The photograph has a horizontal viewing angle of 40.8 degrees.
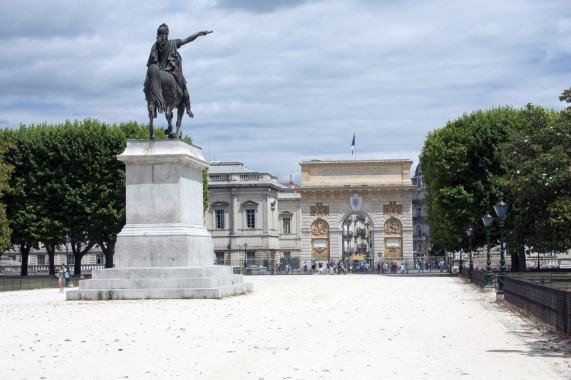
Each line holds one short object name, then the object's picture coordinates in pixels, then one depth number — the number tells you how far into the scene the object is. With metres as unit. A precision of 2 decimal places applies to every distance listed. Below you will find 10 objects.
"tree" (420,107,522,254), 48.31
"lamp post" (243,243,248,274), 81.85
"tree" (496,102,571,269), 31.53
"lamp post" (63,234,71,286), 45.45
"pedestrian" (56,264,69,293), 33.78
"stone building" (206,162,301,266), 87.38
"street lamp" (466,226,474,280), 41.91
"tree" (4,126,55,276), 47.75
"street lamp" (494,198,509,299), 25.77
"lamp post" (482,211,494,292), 30.16
